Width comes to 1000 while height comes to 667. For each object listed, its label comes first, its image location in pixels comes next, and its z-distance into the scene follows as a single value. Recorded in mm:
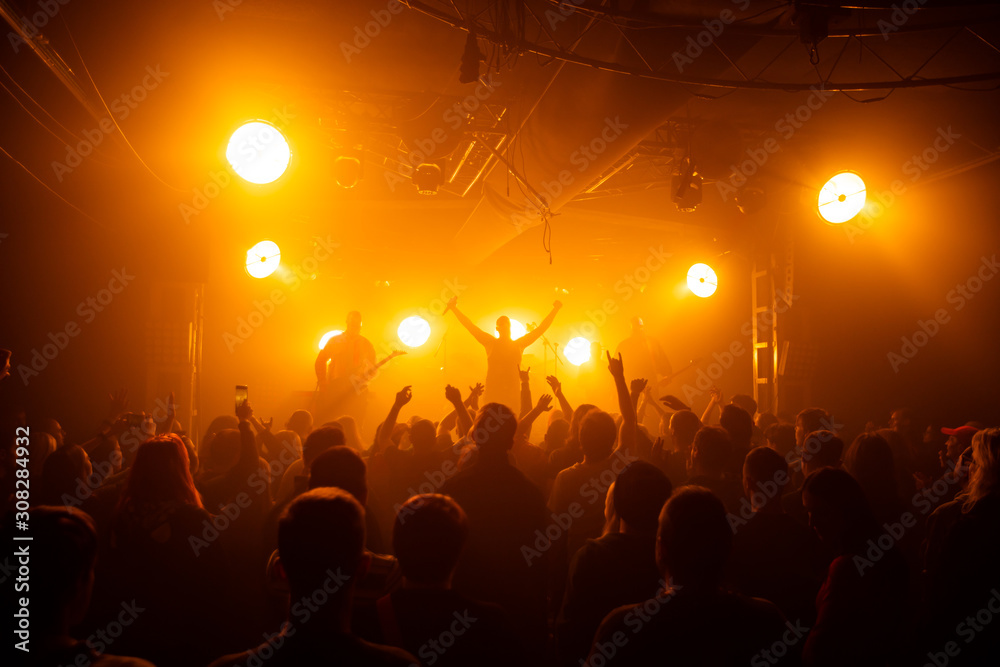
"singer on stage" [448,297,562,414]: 8344
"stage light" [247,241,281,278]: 11000
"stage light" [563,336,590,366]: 14992
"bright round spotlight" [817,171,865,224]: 7039
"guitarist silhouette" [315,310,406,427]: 8344
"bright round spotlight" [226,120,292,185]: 5652
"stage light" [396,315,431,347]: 14055
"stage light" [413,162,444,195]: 7250
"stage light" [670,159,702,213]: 7031
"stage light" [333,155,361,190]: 7203
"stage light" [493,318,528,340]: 14730
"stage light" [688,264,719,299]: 11172
